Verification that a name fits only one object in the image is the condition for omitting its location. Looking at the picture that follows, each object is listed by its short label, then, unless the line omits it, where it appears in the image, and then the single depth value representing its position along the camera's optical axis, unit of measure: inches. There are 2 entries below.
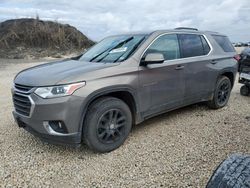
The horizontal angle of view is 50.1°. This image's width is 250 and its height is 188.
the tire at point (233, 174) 70.3
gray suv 139.0
